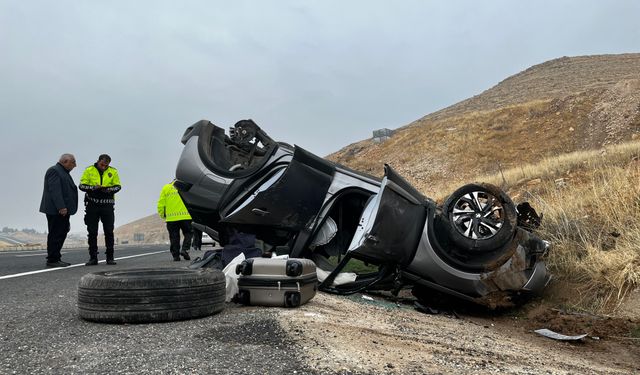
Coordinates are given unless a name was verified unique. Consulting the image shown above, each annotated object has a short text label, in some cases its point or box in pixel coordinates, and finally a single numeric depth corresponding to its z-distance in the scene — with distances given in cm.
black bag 483
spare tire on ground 314
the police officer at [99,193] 782
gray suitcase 381
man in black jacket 750
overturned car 466
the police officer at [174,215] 945
